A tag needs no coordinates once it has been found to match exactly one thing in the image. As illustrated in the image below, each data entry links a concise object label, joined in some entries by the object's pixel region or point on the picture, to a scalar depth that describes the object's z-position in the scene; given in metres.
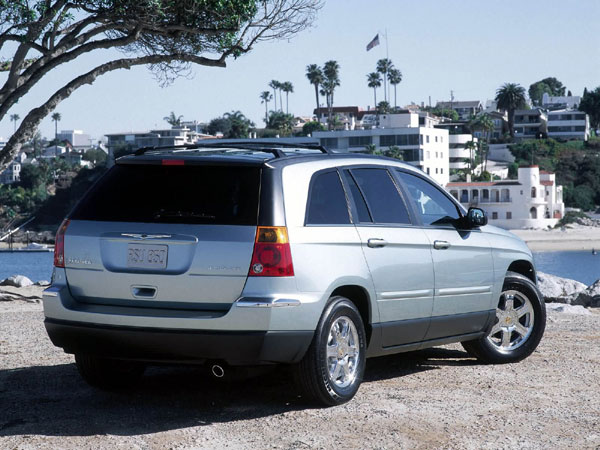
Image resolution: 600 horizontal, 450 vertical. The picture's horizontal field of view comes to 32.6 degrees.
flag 132.25
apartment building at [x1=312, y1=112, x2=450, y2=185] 135.88
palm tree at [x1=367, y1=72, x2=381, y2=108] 199.75
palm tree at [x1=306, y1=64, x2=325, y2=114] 189.00
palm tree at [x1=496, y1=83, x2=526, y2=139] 188.65
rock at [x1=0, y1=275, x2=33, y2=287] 22.49
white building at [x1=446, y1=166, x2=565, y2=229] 128.75
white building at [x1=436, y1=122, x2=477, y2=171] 158.41
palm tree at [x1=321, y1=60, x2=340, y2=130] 186.38
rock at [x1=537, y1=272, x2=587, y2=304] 18.91
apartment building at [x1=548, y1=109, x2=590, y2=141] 188.62
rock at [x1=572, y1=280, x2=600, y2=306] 18.12
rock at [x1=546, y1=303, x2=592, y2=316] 14.54
